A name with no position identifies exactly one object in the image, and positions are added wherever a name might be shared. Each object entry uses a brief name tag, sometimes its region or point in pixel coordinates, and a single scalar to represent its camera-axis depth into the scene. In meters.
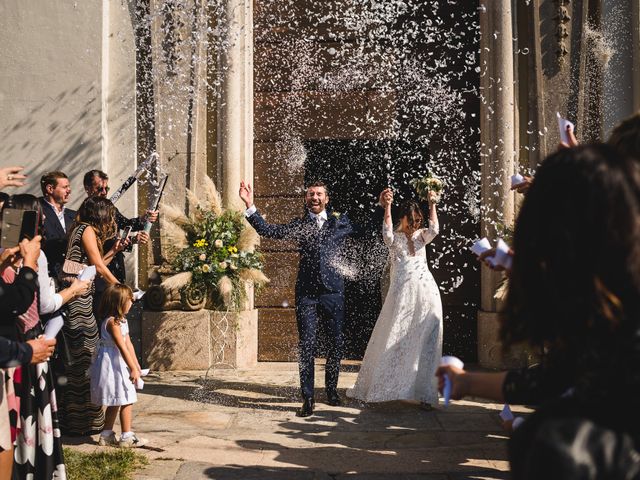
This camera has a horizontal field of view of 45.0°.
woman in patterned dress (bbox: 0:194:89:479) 3.65
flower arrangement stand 7.91
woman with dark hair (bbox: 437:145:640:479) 1.43
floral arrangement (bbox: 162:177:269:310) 7.60
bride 6.27
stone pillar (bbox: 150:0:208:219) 8.23
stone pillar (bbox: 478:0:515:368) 8.01
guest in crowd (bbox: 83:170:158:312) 6.58
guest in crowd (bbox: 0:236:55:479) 3.15
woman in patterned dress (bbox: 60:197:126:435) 5.25
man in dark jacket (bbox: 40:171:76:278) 6.08
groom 6.38
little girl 4.96
